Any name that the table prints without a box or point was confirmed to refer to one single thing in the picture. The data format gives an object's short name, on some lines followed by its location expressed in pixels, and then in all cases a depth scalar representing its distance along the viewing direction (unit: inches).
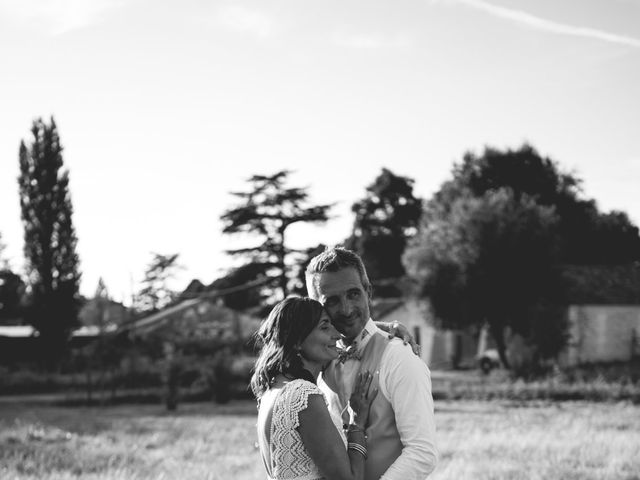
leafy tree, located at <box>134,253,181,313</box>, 2049.7
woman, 145.7
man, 153.7
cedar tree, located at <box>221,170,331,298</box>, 1537.9
